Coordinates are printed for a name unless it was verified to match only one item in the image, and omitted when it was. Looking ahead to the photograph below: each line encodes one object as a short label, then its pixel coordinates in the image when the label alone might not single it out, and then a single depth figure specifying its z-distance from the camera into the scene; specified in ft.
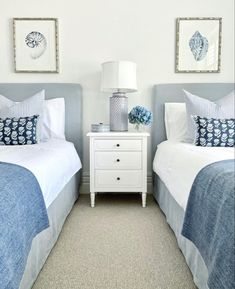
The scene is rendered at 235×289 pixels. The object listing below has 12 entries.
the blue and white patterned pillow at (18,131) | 7.73
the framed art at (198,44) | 10.12
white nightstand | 8.88
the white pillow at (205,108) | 8.27
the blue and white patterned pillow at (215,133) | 7.47
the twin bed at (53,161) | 5.06
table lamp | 9.01
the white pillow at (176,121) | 9.14
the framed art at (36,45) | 10.11
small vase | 9.56
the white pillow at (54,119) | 9.26
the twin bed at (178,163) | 5.11
